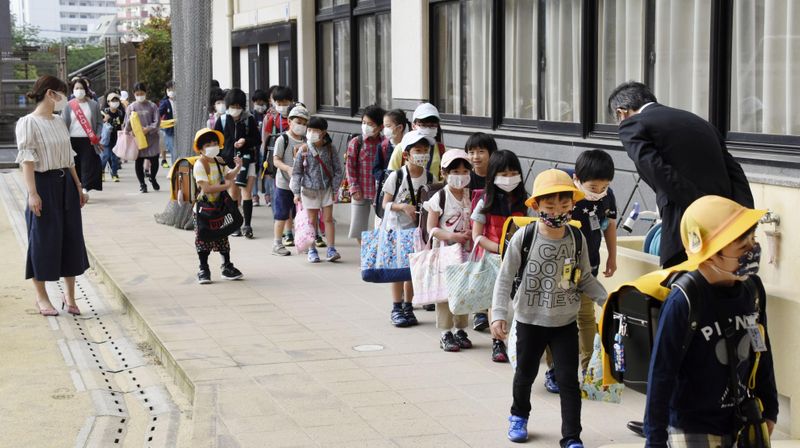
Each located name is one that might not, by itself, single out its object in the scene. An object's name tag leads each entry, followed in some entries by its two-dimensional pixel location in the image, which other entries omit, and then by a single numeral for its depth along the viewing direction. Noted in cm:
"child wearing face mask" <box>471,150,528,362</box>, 745
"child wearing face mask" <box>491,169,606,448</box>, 586
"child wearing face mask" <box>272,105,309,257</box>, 1264
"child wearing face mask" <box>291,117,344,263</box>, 1206
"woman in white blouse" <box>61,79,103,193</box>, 1752
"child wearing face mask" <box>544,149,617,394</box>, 686
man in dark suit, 601
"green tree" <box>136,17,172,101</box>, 4200
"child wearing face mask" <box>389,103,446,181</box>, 937
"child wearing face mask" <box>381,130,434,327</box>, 889
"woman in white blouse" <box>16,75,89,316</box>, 956
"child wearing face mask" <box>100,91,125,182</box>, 2214
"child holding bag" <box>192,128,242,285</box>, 1076
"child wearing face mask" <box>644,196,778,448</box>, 390
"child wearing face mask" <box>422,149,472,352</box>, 809
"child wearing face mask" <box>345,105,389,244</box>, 1139
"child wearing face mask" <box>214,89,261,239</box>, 1445
